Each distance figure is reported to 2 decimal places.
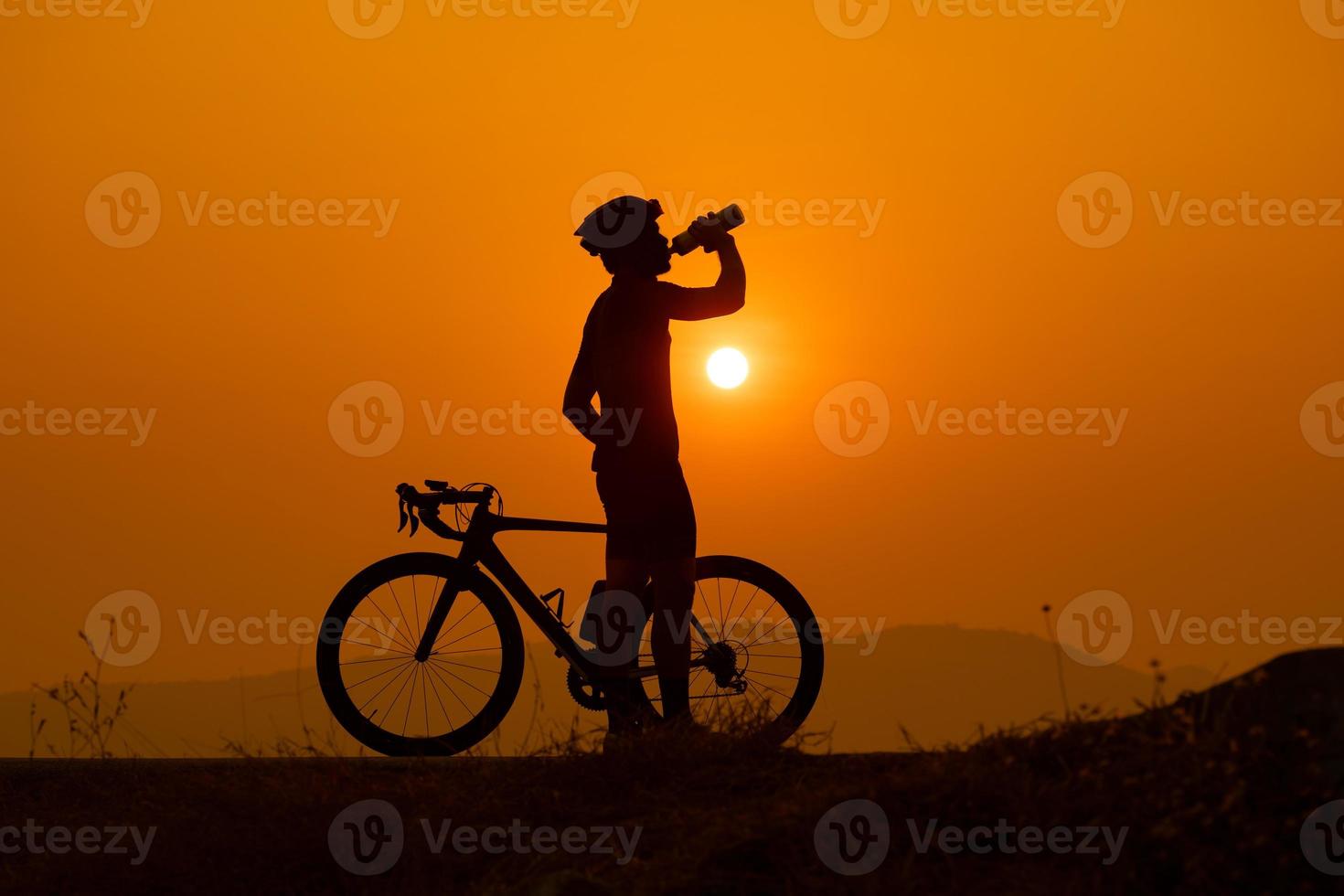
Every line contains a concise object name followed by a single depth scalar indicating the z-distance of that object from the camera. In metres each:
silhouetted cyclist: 14.08
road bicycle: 14.02
